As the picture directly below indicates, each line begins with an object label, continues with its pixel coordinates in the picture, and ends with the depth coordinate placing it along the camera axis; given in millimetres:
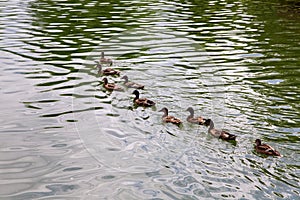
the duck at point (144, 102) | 14219
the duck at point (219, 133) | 11547
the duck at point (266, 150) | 10586
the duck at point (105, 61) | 18636
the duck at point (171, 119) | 12758
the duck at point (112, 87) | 15806
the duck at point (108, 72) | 17327
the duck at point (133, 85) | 15695
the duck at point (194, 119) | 12707
